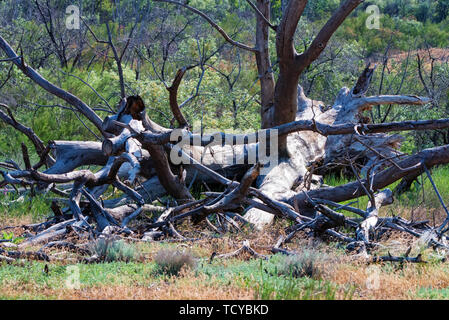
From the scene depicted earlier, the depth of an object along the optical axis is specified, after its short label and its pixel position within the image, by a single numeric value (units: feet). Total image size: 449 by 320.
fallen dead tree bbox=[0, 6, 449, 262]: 39.04
